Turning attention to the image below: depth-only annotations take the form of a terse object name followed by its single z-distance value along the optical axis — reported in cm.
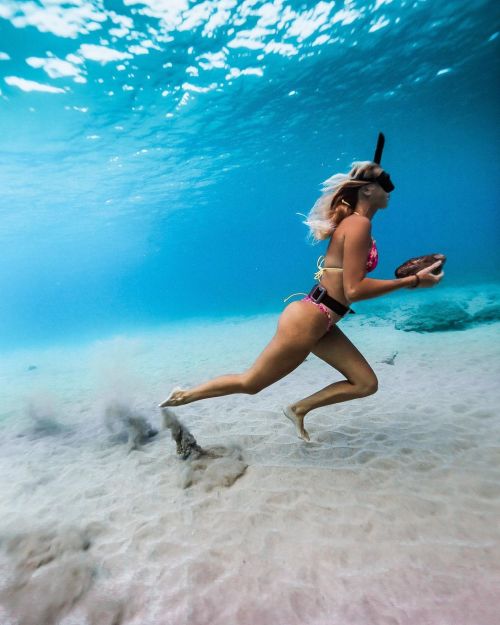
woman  272
